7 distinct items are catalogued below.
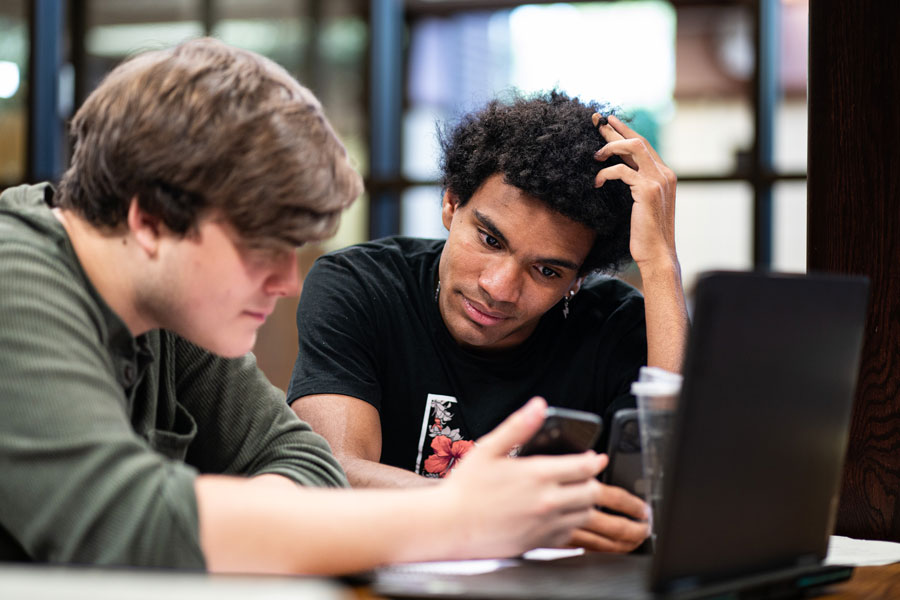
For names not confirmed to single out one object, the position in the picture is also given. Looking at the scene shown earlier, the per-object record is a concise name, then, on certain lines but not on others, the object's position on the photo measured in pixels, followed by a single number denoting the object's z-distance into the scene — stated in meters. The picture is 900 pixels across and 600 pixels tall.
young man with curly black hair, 3.08
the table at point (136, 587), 1.64
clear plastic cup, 2.59
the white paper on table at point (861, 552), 2.77
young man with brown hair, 2.45
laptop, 2.44
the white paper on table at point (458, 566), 2.55
